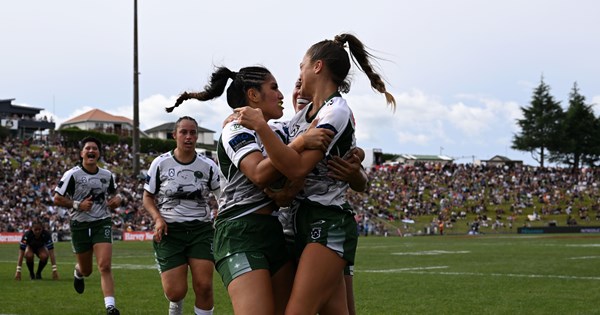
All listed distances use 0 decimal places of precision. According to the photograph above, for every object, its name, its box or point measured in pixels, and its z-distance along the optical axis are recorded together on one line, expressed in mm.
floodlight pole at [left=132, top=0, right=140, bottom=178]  56844
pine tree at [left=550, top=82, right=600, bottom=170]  101938
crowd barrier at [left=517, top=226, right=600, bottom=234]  56031
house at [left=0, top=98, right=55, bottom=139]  93562
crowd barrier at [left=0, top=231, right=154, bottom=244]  41125
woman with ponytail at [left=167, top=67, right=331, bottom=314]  4988
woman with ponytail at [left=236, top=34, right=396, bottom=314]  4902
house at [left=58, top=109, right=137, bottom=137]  133750
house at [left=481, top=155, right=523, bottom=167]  108525
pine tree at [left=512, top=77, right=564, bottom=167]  102312
